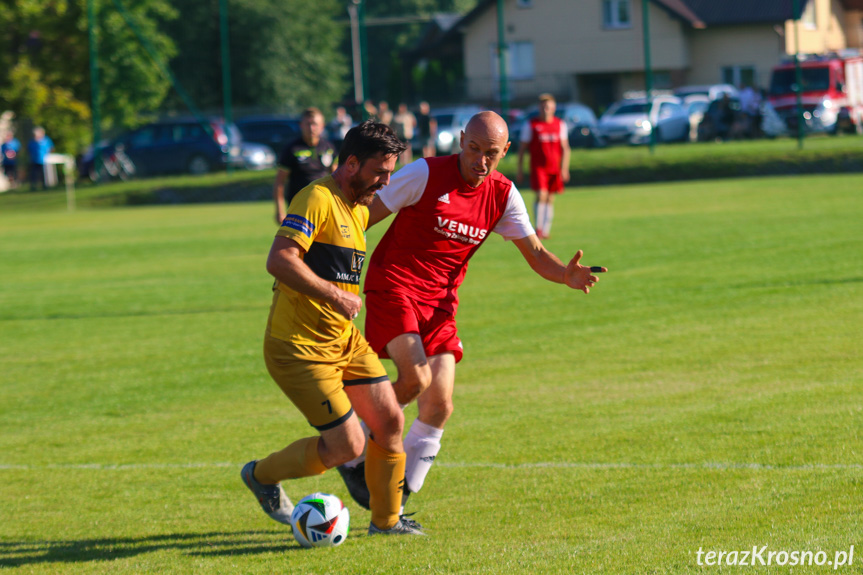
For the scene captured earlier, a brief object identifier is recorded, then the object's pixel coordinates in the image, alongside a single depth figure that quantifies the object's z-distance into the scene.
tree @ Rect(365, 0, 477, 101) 78.94
